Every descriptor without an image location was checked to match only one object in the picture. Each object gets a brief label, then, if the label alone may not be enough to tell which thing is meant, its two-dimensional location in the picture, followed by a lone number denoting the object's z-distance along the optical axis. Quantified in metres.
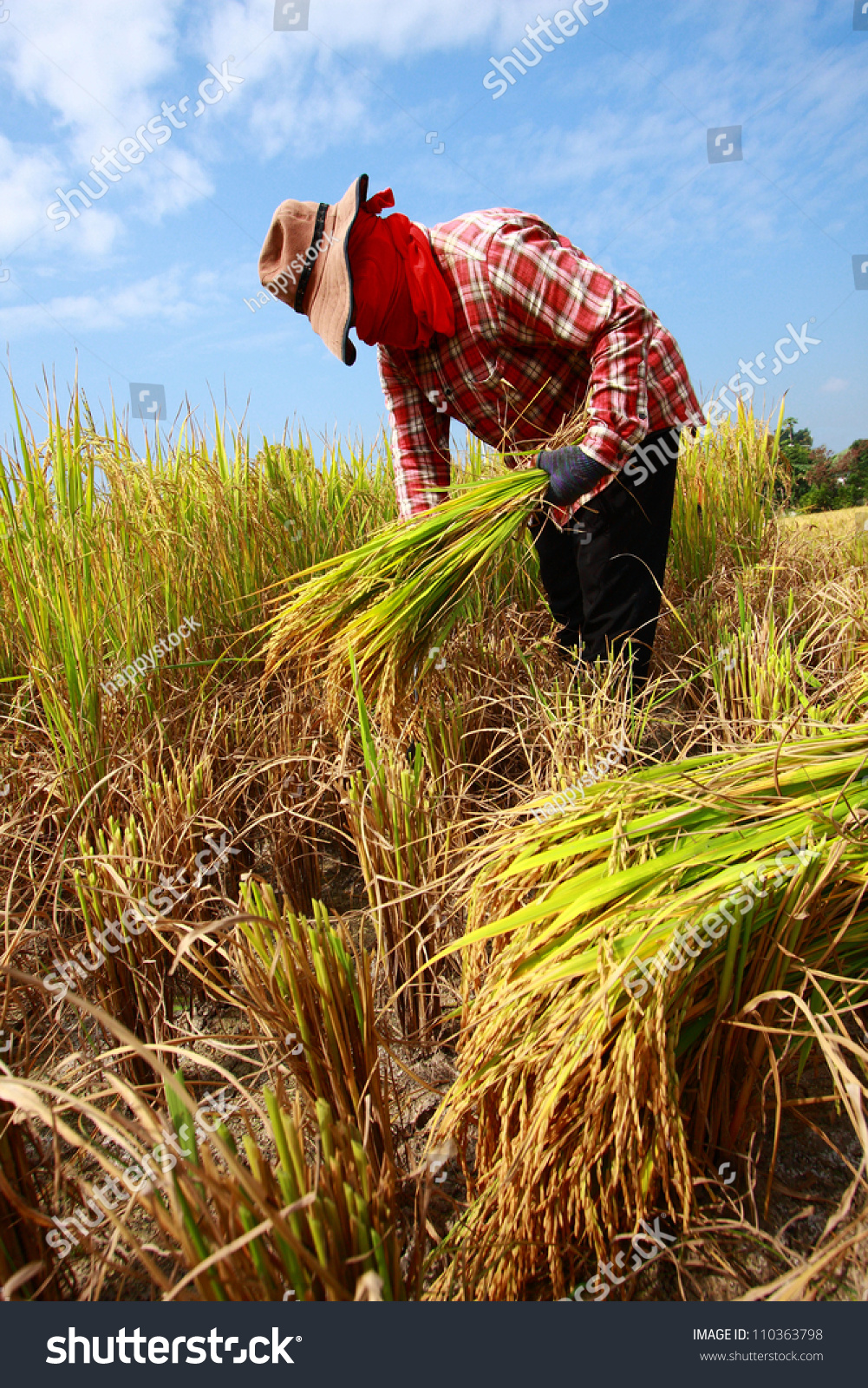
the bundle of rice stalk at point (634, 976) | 0.82
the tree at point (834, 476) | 12.32
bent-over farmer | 1.68
